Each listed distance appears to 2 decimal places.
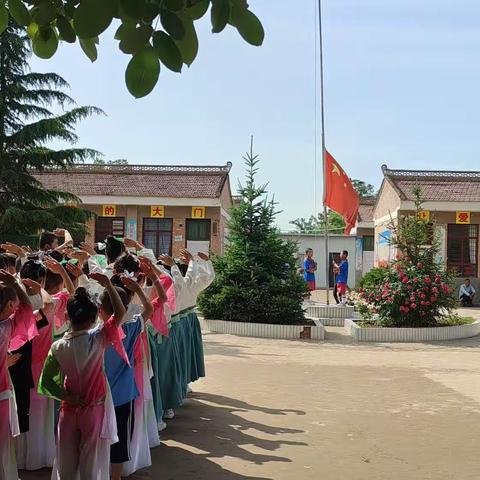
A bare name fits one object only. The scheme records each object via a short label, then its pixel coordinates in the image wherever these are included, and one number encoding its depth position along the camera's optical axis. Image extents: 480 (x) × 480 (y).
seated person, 24.17
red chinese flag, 19.80
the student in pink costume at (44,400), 4.80
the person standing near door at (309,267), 18.42
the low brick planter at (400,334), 13.72
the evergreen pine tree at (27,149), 15.22
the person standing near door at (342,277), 18.30
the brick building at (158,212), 27.27
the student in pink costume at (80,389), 3.96
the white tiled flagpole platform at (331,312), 17.06
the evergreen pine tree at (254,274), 14.22
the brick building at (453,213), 26.42
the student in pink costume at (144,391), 4.91
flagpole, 18.91
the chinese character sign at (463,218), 26.58
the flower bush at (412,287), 14.02
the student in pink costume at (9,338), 4.02
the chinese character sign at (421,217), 15.31
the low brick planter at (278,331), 13.80
